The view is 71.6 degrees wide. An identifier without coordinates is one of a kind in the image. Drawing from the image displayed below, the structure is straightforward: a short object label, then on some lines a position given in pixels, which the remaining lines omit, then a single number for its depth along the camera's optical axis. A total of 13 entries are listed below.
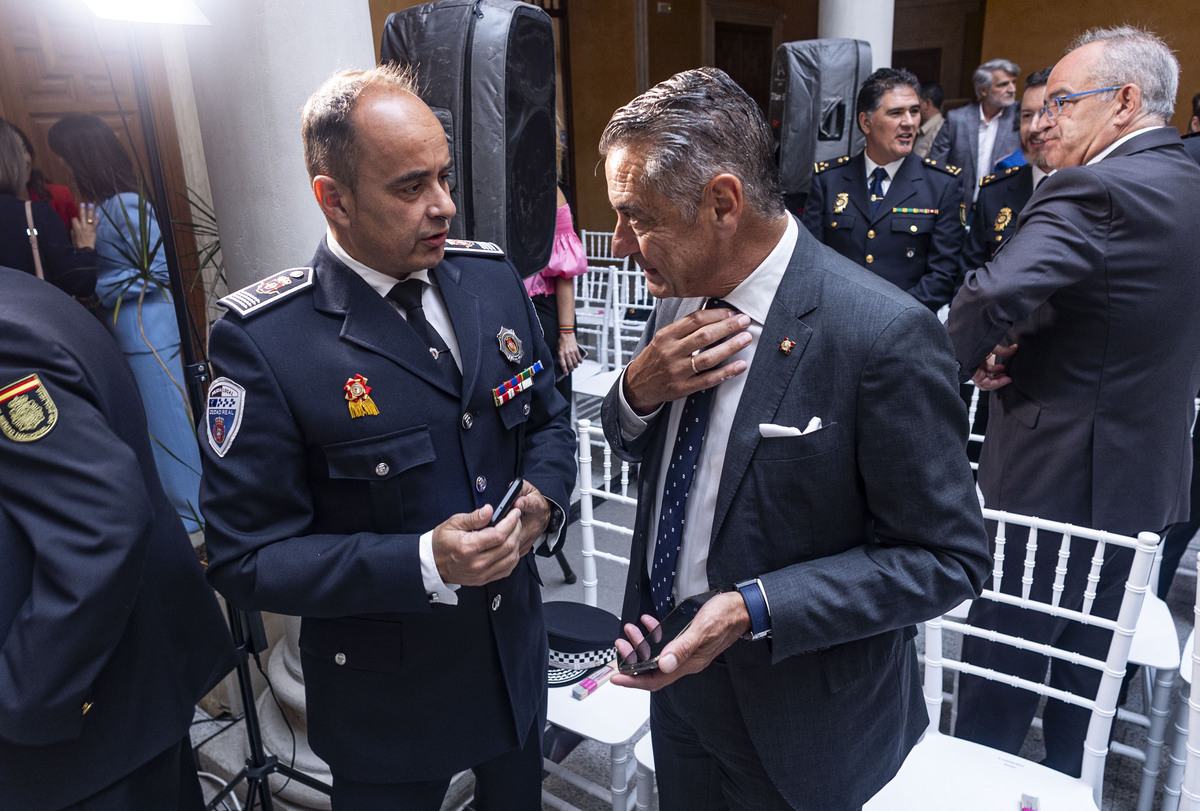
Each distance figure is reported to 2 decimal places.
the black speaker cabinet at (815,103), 4.15
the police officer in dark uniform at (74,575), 1.11
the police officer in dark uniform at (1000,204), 3.29
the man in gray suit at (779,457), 1.02
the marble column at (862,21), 4.90
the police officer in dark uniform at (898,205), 3.35
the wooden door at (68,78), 3.16
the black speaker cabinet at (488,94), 1.88
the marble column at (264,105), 1.79
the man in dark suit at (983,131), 4.88
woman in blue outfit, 2.77
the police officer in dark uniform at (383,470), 1.21
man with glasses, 1.77
